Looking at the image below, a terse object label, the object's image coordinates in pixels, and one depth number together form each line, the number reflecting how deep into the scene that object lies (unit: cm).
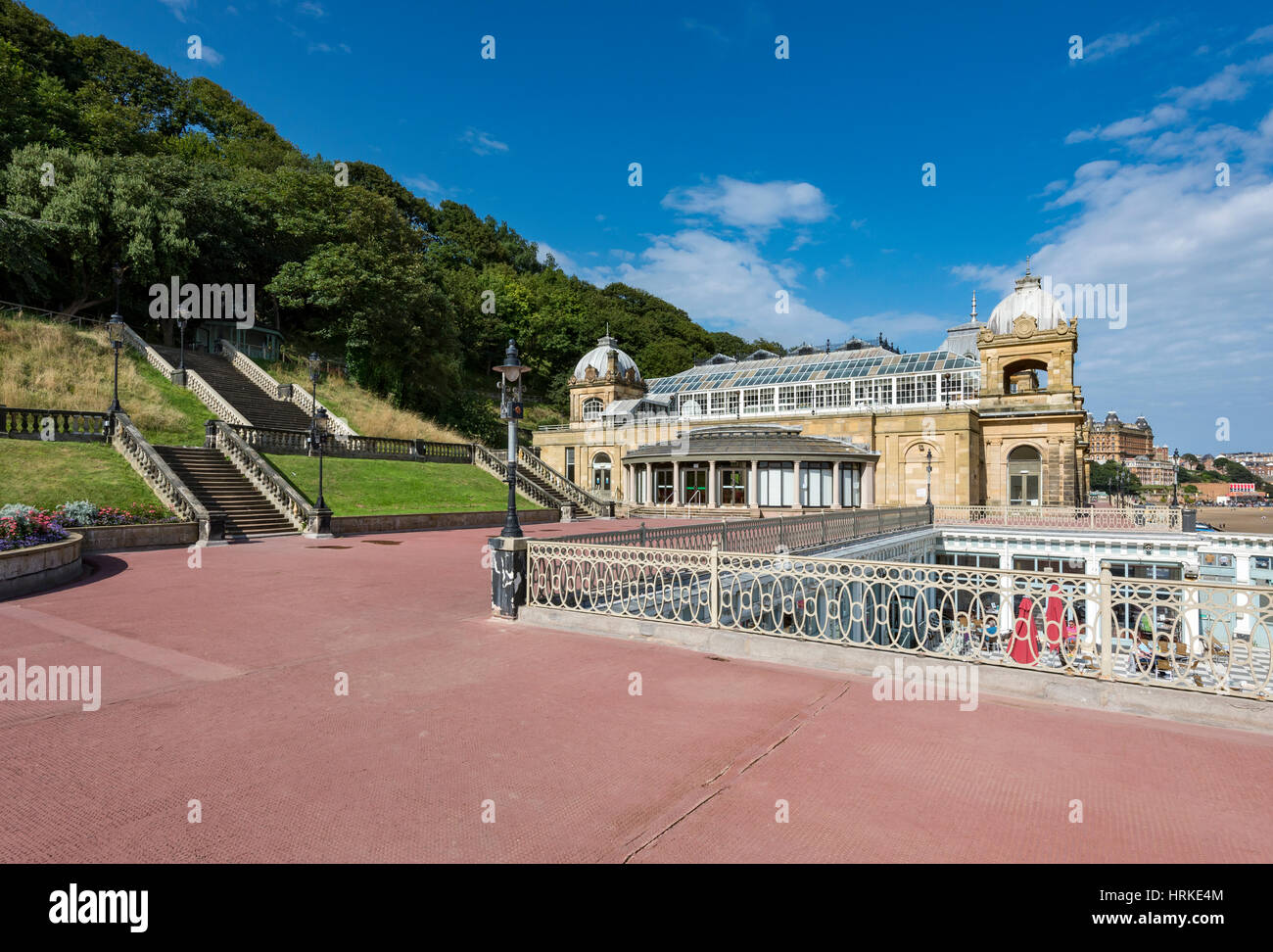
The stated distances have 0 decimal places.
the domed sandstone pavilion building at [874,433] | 3412
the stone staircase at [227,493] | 2000
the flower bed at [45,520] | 1133
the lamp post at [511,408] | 953
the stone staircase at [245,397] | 3038
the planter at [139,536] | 1594
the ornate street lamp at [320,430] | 2066
